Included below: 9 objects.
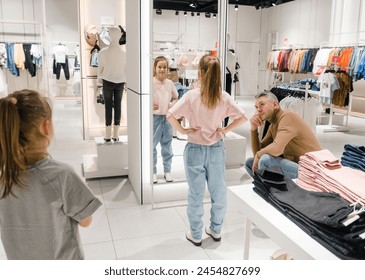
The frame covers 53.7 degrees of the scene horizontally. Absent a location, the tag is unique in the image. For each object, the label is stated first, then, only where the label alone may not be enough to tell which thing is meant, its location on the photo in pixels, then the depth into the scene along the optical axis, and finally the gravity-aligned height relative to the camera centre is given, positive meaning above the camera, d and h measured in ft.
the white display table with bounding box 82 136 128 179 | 14.84 -3.87
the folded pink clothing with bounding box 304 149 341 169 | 5.16 -1.28
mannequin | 14.64 -0.25
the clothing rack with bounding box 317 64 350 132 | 25.79 -4.18
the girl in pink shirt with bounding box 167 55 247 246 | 8.66 -1.59
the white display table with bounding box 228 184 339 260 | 4.01 -1.96
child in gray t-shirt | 4.09 -1.45
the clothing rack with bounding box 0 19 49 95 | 34.81 +2.96
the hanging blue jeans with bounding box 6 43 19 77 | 30.63 +0.63
